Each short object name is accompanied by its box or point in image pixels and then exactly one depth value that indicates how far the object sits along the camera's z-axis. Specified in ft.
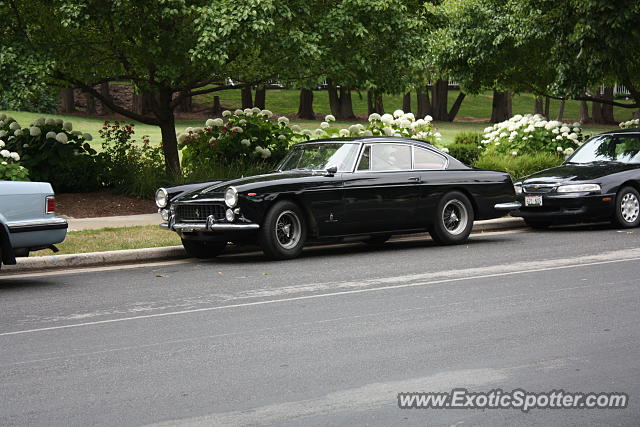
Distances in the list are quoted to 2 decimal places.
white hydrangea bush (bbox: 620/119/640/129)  91.71
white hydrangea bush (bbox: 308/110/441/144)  66.69
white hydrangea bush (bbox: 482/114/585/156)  77.30
